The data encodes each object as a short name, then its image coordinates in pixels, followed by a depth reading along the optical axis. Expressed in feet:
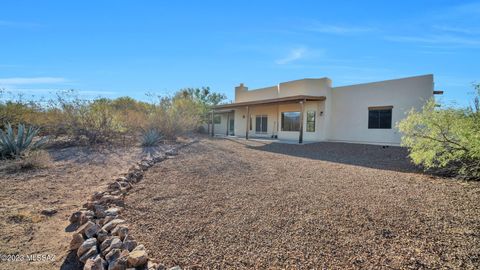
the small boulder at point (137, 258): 8.27
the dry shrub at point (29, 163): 21.42
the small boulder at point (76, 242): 10.16
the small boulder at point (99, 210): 12.57
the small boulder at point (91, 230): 10.51
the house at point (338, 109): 46.42
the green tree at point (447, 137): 18.60
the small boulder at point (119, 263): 8.12
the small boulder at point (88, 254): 9.11
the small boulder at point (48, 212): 13.44
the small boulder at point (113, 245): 9.21
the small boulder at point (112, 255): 8.59
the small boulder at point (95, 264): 8.28
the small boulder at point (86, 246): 9.44
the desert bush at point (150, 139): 37.32
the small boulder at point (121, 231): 10.17
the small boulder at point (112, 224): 11.04
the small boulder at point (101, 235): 10.11
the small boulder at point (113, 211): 12.61
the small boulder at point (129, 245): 9.26
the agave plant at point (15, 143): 24.97
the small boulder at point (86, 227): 10.72
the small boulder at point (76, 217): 12.63
